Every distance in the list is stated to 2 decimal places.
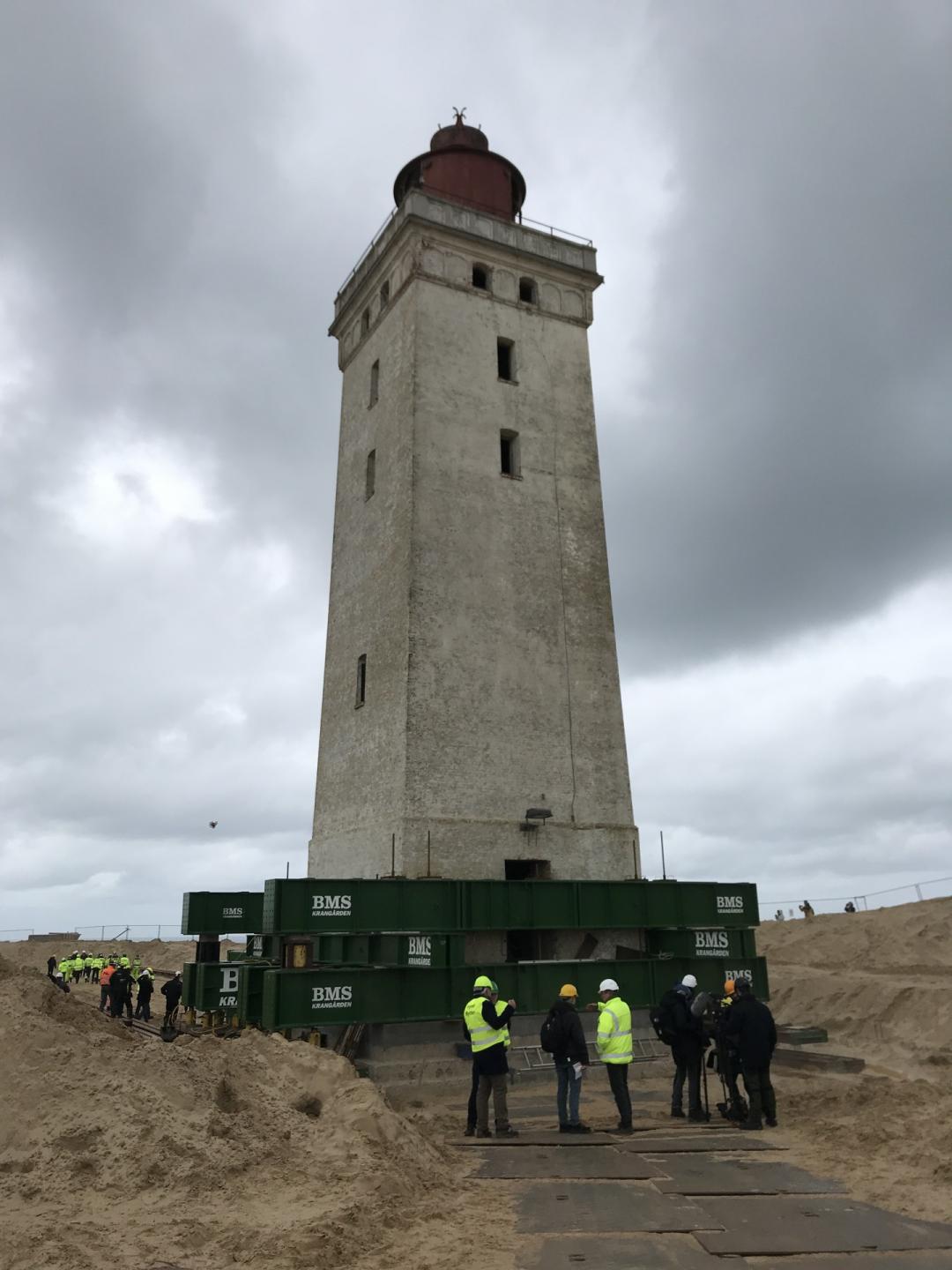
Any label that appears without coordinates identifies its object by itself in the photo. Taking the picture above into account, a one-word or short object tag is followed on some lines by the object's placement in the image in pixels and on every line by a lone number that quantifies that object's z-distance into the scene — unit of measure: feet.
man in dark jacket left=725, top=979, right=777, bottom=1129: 40.52
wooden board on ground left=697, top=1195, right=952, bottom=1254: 24.06
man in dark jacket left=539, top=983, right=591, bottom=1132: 40.09
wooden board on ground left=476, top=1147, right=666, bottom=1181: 32.30
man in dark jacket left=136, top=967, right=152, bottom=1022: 88.17
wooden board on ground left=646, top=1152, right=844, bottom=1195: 29.58
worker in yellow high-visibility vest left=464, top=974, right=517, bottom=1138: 39.52
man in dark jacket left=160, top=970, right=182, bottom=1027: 75.20
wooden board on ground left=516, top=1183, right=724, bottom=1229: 25.85
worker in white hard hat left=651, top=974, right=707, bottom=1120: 42.78
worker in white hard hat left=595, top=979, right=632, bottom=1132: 40.01
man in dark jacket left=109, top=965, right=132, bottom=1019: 80.18
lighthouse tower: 66.18
